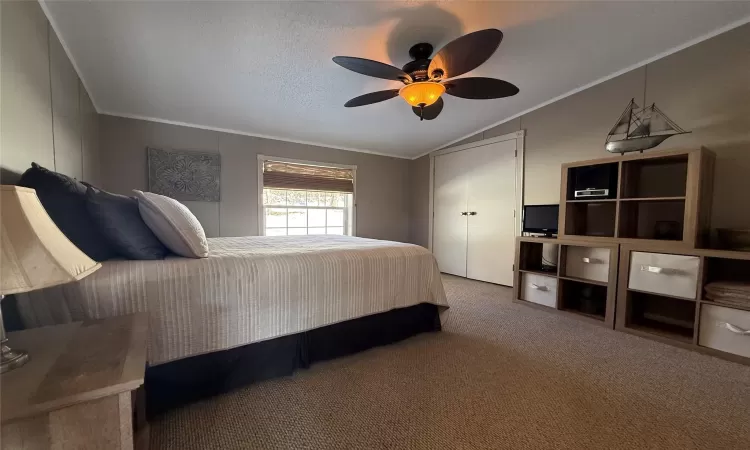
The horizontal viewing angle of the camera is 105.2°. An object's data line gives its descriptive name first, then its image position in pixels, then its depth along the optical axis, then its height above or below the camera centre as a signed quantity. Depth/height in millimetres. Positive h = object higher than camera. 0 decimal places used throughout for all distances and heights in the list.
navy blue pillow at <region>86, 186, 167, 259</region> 1258 -76
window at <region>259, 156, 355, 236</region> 3936 +201
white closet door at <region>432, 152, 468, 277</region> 4367 +21
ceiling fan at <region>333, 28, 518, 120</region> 1702 +960
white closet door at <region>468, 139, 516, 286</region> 3738 +44
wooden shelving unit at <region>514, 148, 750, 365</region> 2016 -355
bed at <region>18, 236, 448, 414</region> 1220 -484
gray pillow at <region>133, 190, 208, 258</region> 1420 -80
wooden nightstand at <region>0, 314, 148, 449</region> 594 -405
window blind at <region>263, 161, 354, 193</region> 3906 +505
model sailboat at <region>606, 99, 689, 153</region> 2357 +760
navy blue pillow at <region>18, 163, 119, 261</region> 1154 +5
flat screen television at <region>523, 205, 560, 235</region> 3027 -26
